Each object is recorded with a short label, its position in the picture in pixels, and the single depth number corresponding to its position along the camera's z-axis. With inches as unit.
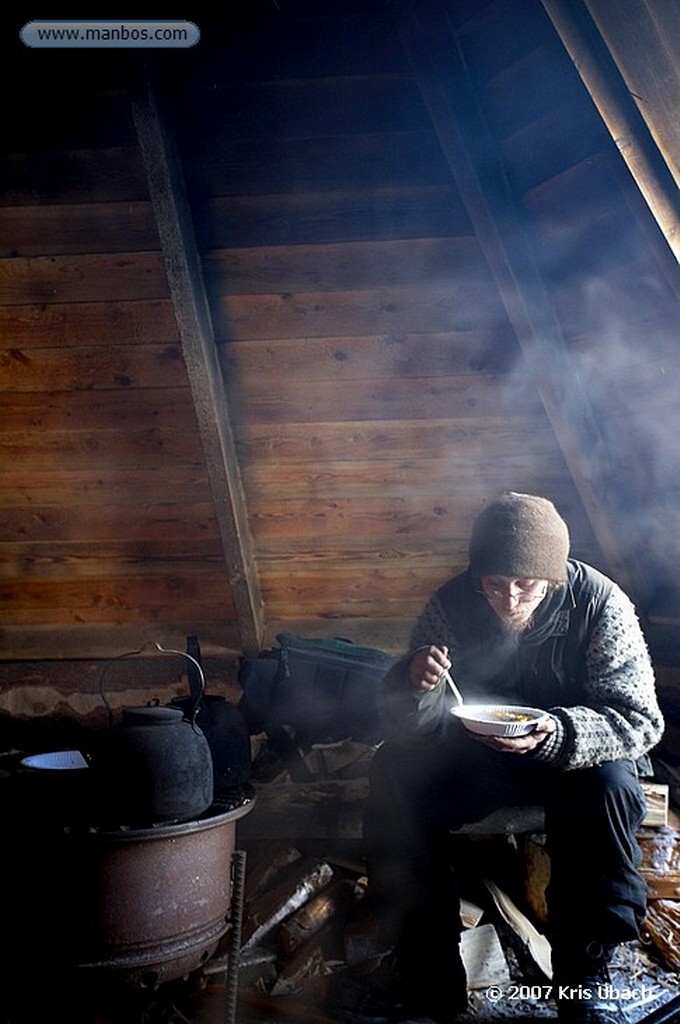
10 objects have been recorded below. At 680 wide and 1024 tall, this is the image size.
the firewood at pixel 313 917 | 89.7
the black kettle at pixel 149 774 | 71.7
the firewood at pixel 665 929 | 82.7
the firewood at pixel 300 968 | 85.0
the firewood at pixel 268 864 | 97.5
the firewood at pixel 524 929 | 85.8
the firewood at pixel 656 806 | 93.7
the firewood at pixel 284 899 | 90.3
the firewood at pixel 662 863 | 88.5
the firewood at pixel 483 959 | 83.6
